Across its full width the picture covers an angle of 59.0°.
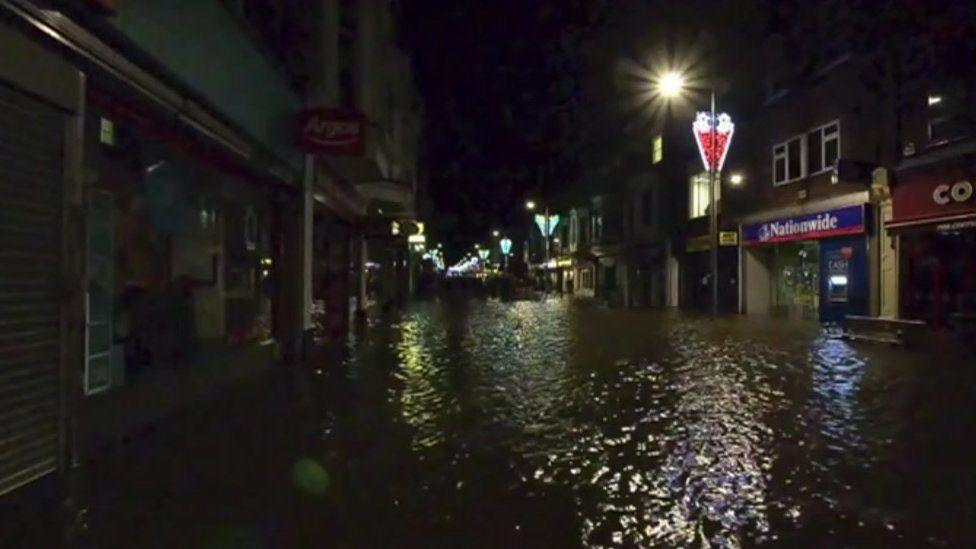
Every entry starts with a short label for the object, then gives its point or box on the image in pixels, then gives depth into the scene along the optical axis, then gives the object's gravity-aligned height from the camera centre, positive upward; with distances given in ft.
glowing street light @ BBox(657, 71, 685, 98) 90.21 +21.38
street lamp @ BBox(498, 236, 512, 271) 248.46 +11.34
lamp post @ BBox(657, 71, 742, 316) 84.33 +14.43
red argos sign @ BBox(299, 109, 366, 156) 41.52 +7.30
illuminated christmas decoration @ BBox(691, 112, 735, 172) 84.43 +14.72
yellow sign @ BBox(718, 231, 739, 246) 100.02 +5.65
